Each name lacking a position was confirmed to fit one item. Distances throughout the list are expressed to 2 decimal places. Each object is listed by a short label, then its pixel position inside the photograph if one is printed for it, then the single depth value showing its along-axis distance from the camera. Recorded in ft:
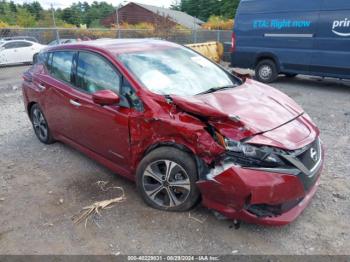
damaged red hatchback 8.89
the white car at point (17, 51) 52.95
